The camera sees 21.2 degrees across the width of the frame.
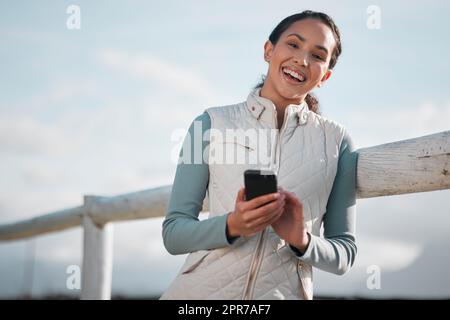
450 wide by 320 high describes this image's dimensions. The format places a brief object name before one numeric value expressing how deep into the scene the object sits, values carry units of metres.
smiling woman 2.37
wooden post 3.64
